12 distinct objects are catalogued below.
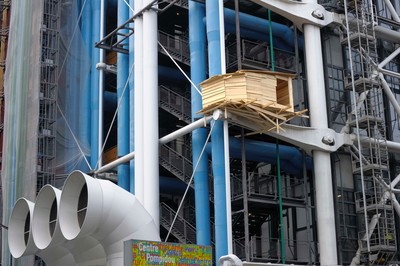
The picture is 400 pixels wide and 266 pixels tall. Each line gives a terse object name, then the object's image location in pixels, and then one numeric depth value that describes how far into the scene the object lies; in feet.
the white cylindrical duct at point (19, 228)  95.45
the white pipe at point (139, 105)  113.39
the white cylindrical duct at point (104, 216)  80.89
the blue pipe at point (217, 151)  99.60
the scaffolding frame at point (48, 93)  138.62
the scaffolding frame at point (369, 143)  107.04
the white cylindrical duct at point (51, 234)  88.99
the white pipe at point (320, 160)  104.83
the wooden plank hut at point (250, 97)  100.12
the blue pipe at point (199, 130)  106.01
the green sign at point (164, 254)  75.09
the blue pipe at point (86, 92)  137.49
